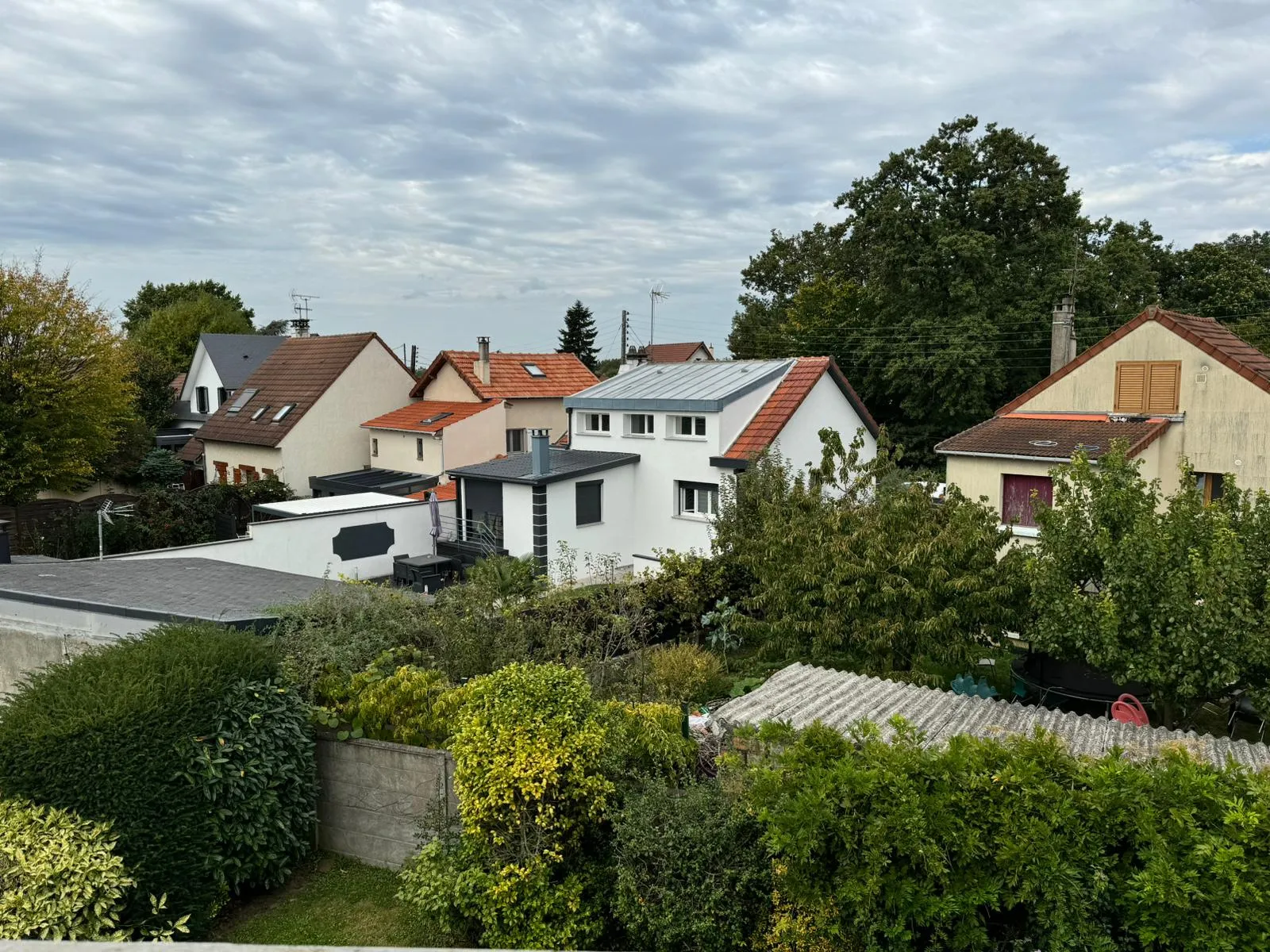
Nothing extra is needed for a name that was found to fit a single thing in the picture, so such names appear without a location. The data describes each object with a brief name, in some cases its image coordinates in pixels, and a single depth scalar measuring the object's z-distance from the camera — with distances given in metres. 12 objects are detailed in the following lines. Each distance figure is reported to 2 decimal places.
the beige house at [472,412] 31.95
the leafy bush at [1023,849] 5.25
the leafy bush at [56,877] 7.07
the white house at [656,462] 23.62
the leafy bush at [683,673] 11.76
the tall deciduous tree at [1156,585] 9.63
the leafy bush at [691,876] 6.76
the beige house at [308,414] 33.59
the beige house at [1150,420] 21.97
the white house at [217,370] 44.31
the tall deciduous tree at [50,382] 25.25
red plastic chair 10.48
